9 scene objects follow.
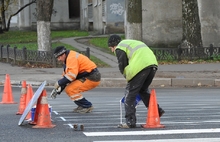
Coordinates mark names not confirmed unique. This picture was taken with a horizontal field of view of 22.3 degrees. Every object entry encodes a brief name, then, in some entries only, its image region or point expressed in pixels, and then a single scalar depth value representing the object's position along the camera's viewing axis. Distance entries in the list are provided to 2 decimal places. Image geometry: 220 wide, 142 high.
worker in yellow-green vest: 9.14
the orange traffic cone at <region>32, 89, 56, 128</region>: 9.38
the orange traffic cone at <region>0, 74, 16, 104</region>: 13.14
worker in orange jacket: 10.54
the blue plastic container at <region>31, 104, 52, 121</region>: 9.73
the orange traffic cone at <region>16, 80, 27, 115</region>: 11.16
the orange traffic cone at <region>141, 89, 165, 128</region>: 9.32
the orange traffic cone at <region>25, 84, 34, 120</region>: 10.91
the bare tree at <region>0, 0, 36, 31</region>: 41.55
